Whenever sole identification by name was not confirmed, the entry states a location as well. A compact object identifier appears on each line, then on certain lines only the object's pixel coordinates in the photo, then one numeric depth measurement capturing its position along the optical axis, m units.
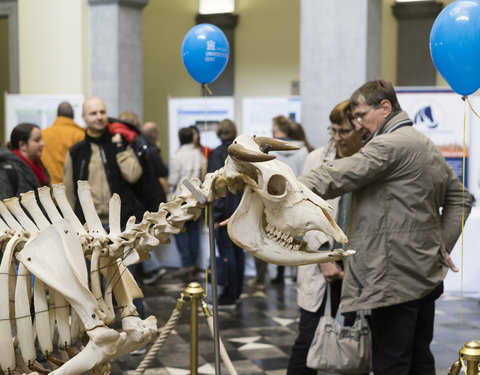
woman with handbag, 3.62
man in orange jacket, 6.61
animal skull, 2.33
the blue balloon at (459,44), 3.00
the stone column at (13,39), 10.16
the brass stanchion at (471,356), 2.44
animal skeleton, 2.37
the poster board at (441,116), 7.30
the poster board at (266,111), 8.47
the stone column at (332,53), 7.78
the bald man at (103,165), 4.95
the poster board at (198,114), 8.72
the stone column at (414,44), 12.84
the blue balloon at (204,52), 5.07
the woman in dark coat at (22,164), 4.76
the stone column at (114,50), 9.53
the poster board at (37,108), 8.34
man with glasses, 3.09
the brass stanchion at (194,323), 3.52
